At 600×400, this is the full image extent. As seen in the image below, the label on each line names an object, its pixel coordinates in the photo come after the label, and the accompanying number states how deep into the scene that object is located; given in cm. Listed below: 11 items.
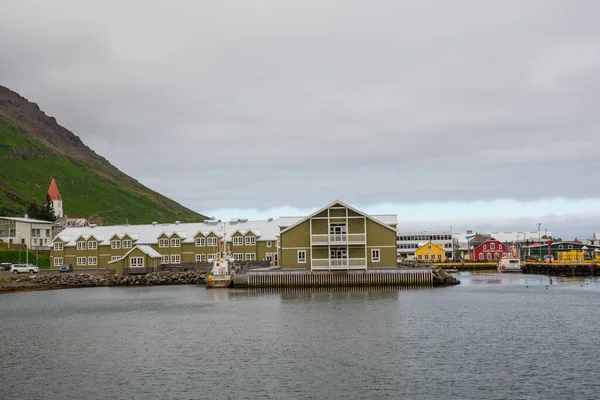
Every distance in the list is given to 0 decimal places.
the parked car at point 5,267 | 10362
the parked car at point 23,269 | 9925
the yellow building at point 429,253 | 15348
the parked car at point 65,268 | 10409
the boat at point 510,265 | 12702
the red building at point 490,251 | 15562
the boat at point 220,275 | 8100
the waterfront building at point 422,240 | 18350
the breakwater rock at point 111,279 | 9088
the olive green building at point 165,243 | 10128
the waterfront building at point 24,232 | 13175
